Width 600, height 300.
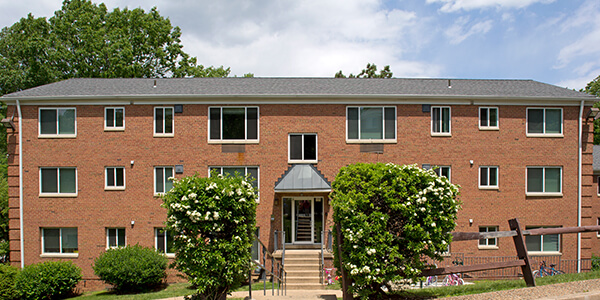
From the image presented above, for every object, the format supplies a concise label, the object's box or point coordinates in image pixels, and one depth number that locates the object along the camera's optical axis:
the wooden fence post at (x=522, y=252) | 8.38
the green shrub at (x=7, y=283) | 14.32
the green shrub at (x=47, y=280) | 14.54
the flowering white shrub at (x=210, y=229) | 8.00
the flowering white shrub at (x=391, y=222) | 7.76
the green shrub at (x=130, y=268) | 14.80
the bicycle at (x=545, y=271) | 16.33
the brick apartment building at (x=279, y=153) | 17.02
